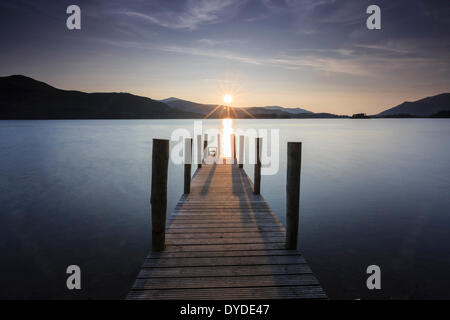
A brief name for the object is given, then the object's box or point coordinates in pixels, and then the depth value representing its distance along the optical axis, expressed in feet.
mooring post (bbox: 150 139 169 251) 13.82
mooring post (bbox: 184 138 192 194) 27.14
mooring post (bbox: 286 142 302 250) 14.01
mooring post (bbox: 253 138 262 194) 26.73
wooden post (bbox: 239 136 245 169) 43.06
